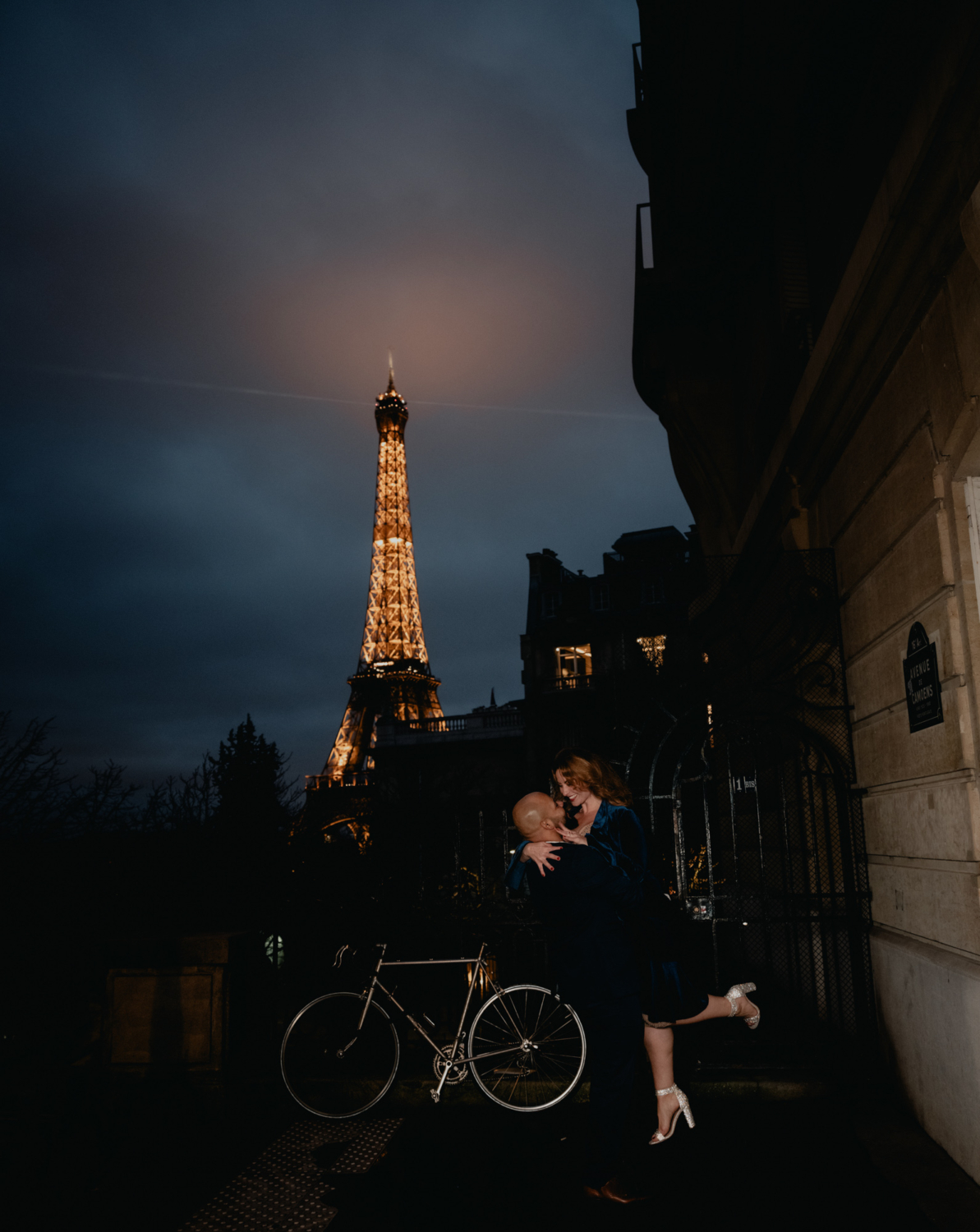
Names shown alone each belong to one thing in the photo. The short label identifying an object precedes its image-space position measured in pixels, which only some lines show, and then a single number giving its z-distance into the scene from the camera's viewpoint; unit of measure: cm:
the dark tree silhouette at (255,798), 1191
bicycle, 525
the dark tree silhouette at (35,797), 689
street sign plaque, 436
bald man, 385
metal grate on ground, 382
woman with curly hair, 432
